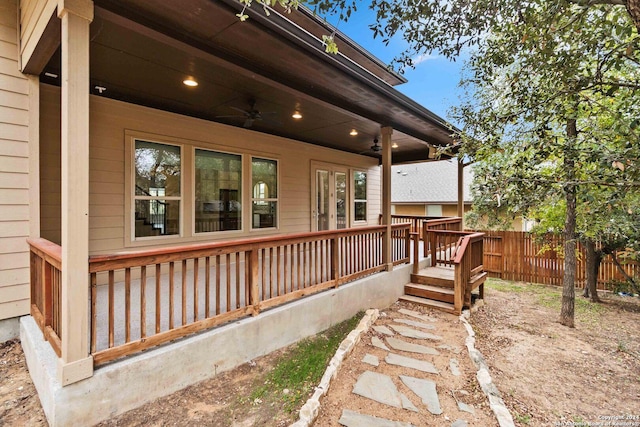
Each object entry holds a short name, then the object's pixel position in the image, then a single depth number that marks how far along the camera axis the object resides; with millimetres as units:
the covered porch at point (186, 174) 2131
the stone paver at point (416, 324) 4406
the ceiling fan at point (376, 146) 7203
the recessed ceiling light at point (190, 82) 3744
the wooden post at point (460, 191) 7945
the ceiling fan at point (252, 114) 4477
